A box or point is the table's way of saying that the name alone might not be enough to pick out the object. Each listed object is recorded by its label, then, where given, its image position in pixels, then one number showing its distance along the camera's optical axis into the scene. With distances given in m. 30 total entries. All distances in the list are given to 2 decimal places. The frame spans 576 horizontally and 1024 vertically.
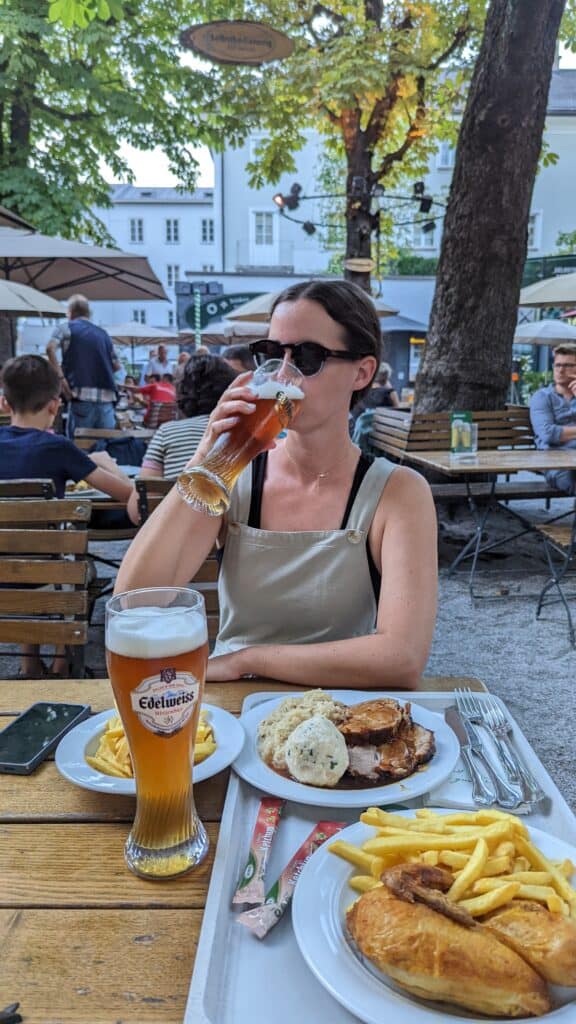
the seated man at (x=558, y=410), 6.32
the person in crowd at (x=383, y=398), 10.59
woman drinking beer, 1.67
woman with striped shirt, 3.97
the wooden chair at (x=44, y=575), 2.29
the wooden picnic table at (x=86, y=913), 0.69
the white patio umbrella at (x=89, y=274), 7.31
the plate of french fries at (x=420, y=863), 0.65
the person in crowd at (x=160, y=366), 17.53
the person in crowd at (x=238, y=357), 5.68
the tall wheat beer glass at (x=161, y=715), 0.87
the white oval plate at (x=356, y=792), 0.98
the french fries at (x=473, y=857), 0.75
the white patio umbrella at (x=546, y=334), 12.12
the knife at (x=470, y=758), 1.00
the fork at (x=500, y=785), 0.99
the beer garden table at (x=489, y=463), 5.03
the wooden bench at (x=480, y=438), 6.18
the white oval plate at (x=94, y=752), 1.02
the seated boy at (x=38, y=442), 3.49
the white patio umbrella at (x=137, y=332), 19.67
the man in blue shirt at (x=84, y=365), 7.93
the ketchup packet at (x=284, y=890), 0.77
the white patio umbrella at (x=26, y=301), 6.02
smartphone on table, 1.12
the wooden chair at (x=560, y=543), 4.32
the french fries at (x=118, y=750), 1.06
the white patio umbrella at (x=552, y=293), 7.31
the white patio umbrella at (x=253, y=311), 11.70
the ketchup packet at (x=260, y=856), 0.81
